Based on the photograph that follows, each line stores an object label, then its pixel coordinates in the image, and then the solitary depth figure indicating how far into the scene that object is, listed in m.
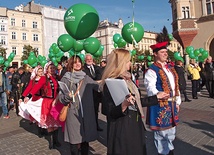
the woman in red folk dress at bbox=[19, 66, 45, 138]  5.78
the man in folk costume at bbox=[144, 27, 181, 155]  3.54
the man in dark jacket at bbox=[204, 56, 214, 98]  11.10
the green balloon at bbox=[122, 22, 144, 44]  7.64
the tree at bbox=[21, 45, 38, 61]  45.50
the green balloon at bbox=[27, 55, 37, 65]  13.76
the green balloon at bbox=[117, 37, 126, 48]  11.14
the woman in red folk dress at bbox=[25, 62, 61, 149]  5.37
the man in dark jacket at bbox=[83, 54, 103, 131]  6.12
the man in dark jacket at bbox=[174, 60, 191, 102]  9.46
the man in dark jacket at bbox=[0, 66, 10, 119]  8.83
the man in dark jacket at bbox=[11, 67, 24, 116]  10.12
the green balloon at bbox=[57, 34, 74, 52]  8.69
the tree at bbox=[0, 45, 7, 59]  39.10
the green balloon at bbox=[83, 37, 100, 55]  8.90
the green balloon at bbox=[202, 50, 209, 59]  16.50
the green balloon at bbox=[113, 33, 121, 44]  13.12
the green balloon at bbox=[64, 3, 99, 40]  4.34
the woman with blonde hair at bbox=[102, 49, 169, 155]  2.75
